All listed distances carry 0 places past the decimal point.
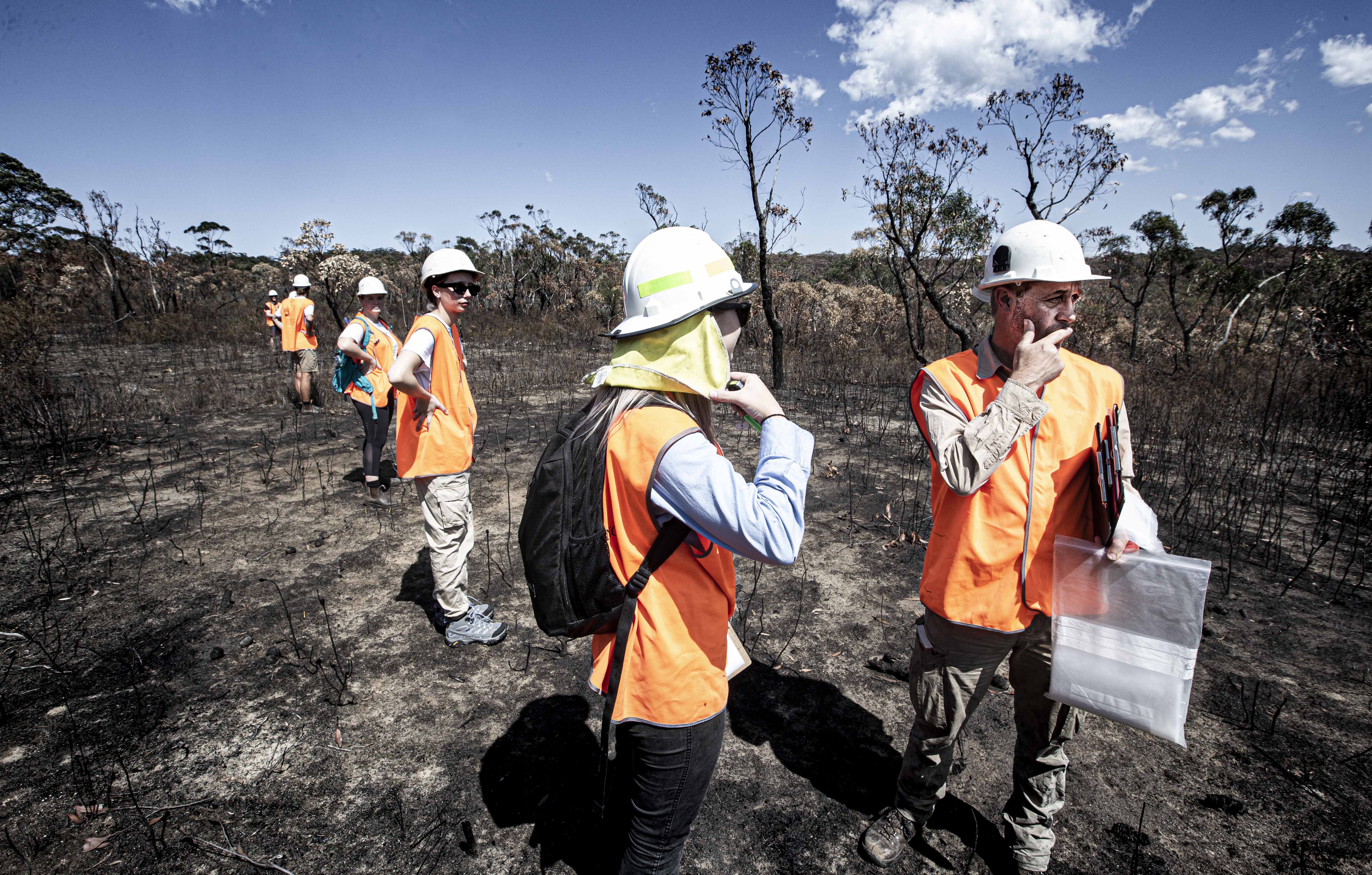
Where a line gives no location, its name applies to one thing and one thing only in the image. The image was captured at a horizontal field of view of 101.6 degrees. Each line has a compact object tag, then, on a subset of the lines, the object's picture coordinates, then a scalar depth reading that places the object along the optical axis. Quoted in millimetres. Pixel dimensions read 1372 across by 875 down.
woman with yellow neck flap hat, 1215
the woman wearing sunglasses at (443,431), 3221
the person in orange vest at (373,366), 5172
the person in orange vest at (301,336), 8914
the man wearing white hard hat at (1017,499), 1718
